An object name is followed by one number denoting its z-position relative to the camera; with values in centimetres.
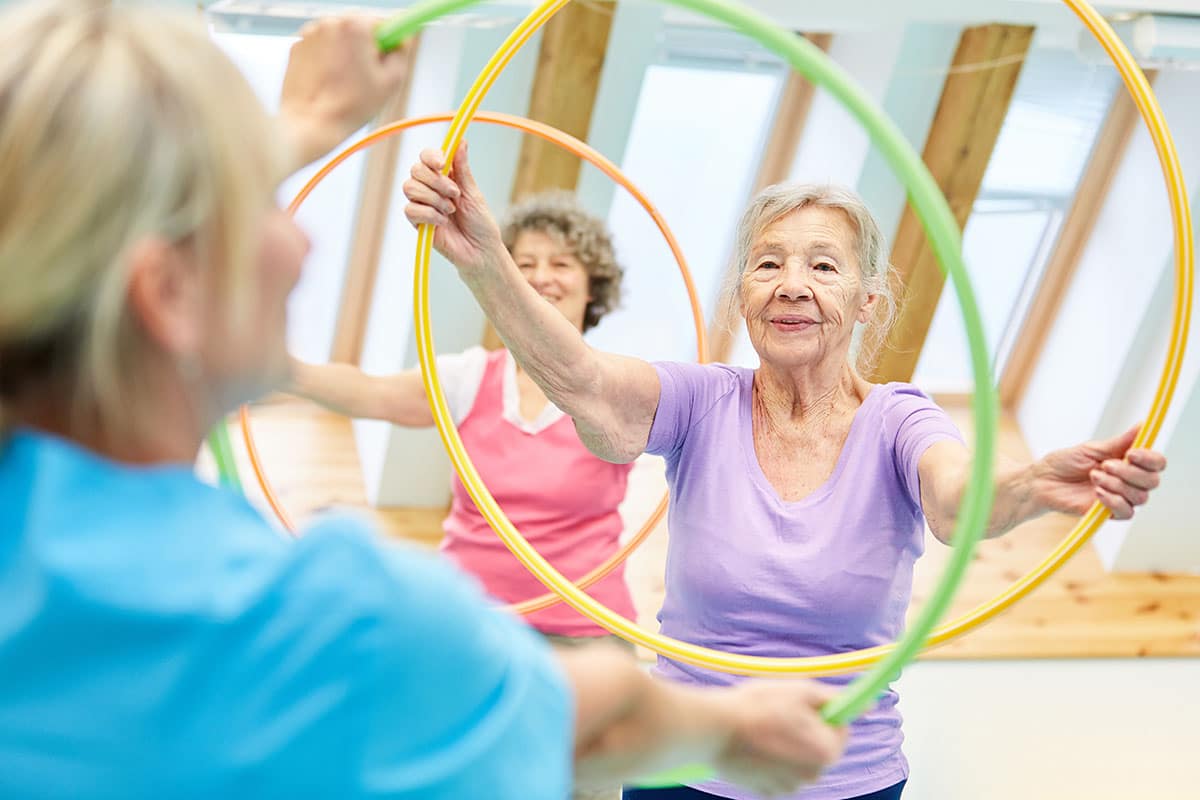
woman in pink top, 316
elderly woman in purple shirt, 208
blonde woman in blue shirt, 84
